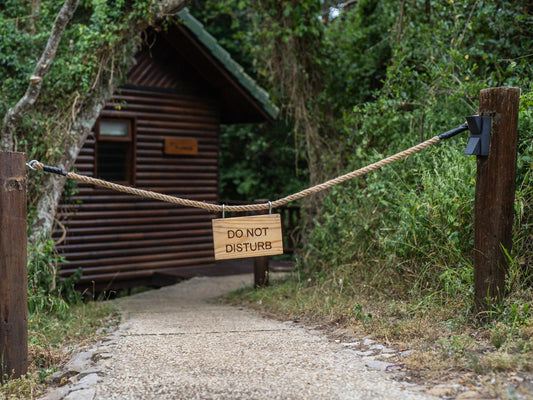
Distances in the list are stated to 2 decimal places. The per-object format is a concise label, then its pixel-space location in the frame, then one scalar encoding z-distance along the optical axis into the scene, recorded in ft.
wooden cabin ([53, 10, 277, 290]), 34.22
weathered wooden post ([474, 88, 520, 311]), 14.56
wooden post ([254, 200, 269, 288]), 27.89
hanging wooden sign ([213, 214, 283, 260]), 15.62
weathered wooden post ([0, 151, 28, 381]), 13.48
